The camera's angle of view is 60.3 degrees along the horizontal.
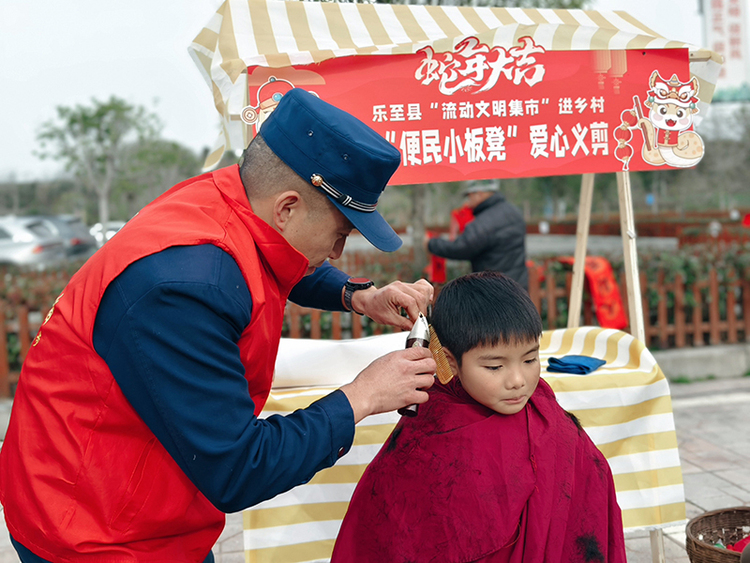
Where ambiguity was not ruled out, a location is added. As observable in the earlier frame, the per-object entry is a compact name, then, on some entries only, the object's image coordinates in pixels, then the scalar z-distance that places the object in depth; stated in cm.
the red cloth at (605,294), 547
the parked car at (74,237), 1460
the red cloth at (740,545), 239
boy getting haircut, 170
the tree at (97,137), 1245
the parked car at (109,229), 1879
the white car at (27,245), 1301
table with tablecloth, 232
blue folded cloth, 259
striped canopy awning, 246
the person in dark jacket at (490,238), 454
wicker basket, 246
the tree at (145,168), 1424
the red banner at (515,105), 256
